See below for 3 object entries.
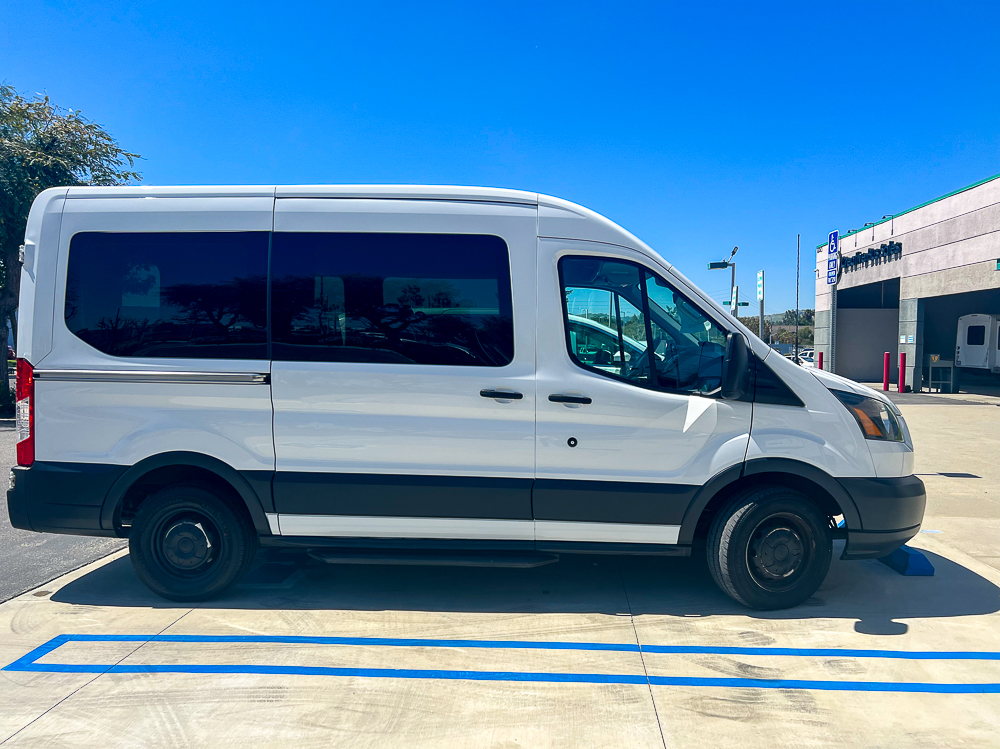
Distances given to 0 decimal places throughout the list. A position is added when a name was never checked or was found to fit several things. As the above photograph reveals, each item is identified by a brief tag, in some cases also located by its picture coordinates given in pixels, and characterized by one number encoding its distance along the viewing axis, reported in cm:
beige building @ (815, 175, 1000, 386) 1966
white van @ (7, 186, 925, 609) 411
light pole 2219
